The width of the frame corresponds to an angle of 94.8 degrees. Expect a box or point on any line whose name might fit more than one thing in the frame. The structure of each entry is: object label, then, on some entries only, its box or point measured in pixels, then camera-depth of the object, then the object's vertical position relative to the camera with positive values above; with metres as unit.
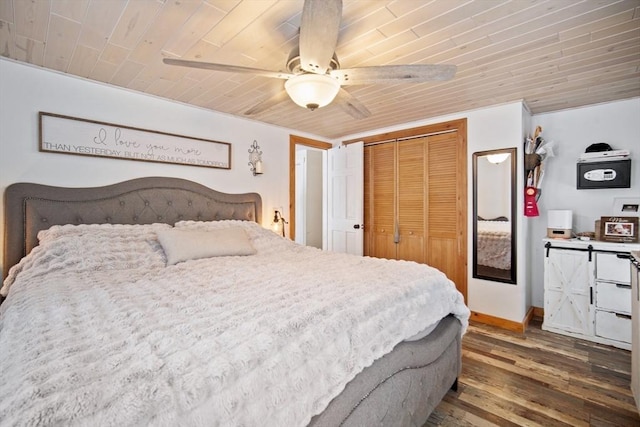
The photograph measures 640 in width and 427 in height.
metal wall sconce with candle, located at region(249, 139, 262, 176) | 3.56 +0.64
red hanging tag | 2.98 +0.09
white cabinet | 2.62 -0.75
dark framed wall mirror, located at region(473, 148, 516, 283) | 3.05 -0.04
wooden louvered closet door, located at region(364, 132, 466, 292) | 3.44 +0.13
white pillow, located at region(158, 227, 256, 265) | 2.16 -0.25
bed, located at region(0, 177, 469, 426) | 0.70 -0.39
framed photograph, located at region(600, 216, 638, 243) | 2.69 -0.17
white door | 4.09 +0.21
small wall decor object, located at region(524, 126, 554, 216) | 2.99 +0.48
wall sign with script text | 2.30 +0.63
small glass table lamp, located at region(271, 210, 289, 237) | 3.71 -0.14
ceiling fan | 1.37 +0.80
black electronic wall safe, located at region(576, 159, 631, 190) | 2.82 +0.36
